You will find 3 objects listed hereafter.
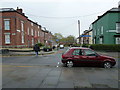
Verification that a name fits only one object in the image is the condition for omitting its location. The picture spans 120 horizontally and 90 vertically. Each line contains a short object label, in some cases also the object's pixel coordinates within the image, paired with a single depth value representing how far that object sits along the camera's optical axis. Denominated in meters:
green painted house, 22.66
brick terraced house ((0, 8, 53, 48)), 22.61
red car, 7.86
